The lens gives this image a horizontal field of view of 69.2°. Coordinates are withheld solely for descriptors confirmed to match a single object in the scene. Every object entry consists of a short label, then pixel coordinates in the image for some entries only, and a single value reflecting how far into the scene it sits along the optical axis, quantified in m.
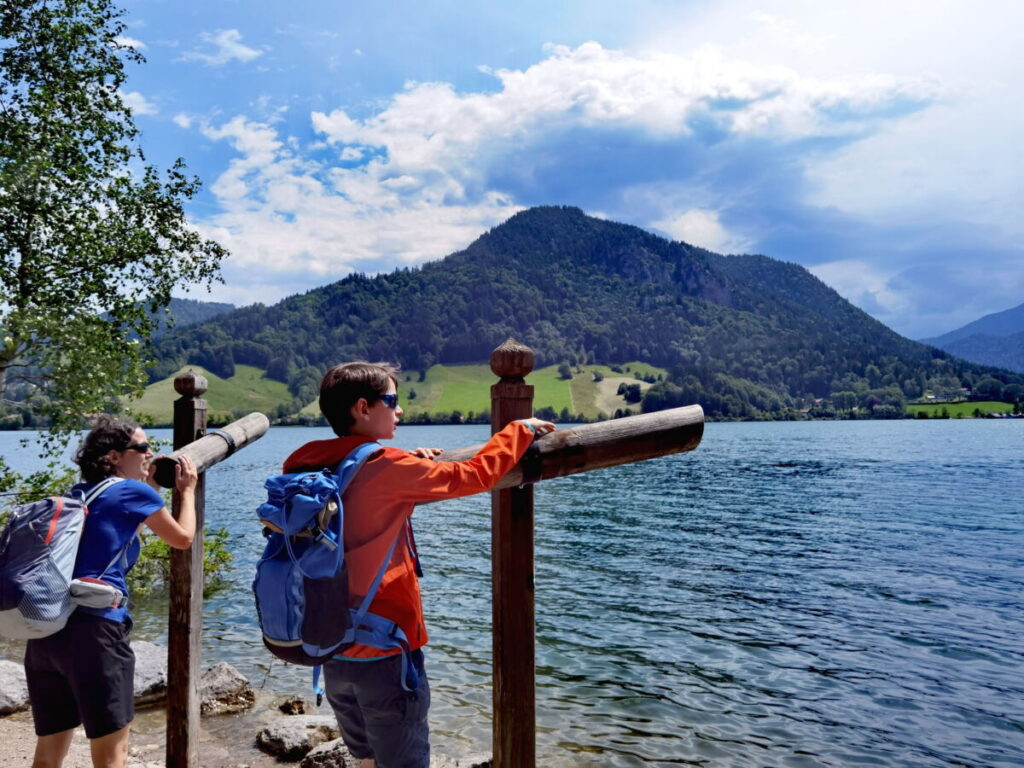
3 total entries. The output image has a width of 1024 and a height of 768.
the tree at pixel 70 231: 12.91
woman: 3.87
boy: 3.25
